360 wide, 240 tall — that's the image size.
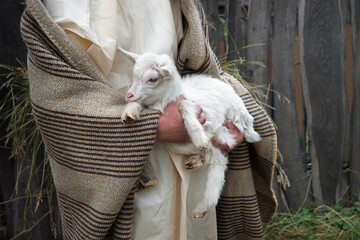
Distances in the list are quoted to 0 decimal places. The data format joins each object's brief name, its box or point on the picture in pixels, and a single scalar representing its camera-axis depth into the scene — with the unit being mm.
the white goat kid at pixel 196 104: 1202
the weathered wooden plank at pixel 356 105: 2717
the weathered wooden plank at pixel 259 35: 2543
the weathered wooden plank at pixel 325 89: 2590
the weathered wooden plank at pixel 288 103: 2559
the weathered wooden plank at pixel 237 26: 2533
